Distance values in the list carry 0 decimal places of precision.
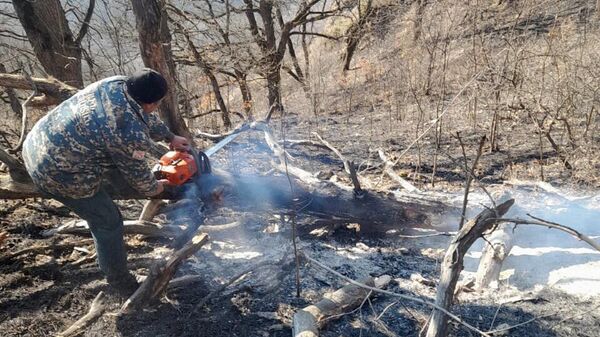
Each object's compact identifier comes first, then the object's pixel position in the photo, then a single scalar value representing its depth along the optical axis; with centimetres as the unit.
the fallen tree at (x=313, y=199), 370
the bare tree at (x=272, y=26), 1177
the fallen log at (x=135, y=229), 394
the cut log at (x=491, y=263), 334
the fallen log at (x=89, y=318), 278
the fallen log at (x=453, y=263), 210
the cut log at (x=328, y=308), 253
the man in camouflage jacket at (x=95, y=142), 270
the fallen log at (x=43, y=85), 446
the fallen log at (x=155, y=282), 299
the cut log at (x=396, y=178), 462
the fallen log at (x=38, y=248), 360
